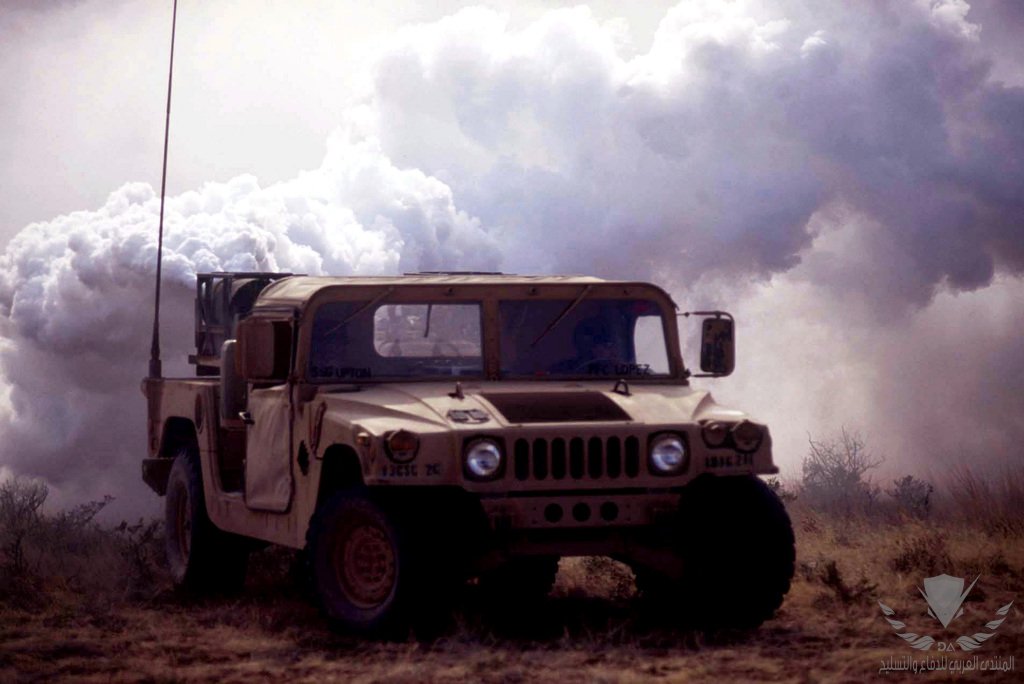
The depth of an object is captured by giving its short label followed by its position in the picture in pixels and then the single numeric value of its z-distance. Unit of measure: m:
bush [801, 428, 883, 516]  23.20
